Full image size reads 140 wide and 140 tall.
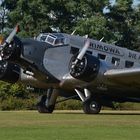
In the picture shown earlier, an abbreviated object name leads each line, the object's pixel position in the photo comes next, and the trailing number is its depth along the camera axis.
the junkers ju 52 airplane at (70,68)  29.02
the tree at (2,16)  63.84
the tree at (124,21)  63.47
